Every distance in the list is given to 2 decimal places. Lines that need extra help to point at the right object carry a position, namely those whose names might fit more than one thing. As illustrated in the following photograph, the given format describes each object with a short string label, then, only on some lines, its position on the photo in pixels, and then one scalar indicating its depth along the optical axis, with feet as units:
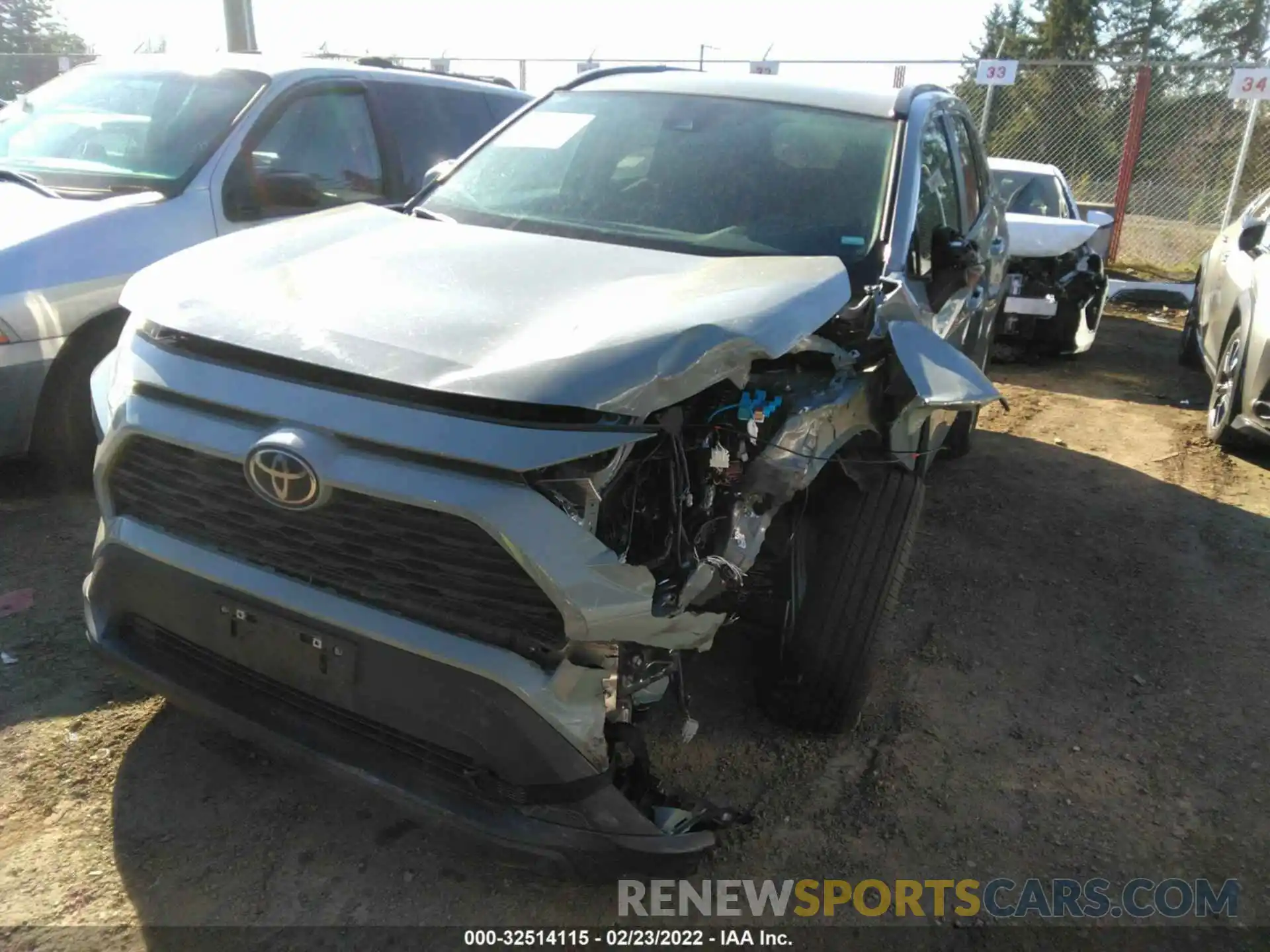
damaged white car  26.50
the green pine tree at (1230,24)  121.08
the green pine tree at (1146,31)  123.03
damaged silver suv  6.70
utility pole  31.76
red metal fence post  42.14
